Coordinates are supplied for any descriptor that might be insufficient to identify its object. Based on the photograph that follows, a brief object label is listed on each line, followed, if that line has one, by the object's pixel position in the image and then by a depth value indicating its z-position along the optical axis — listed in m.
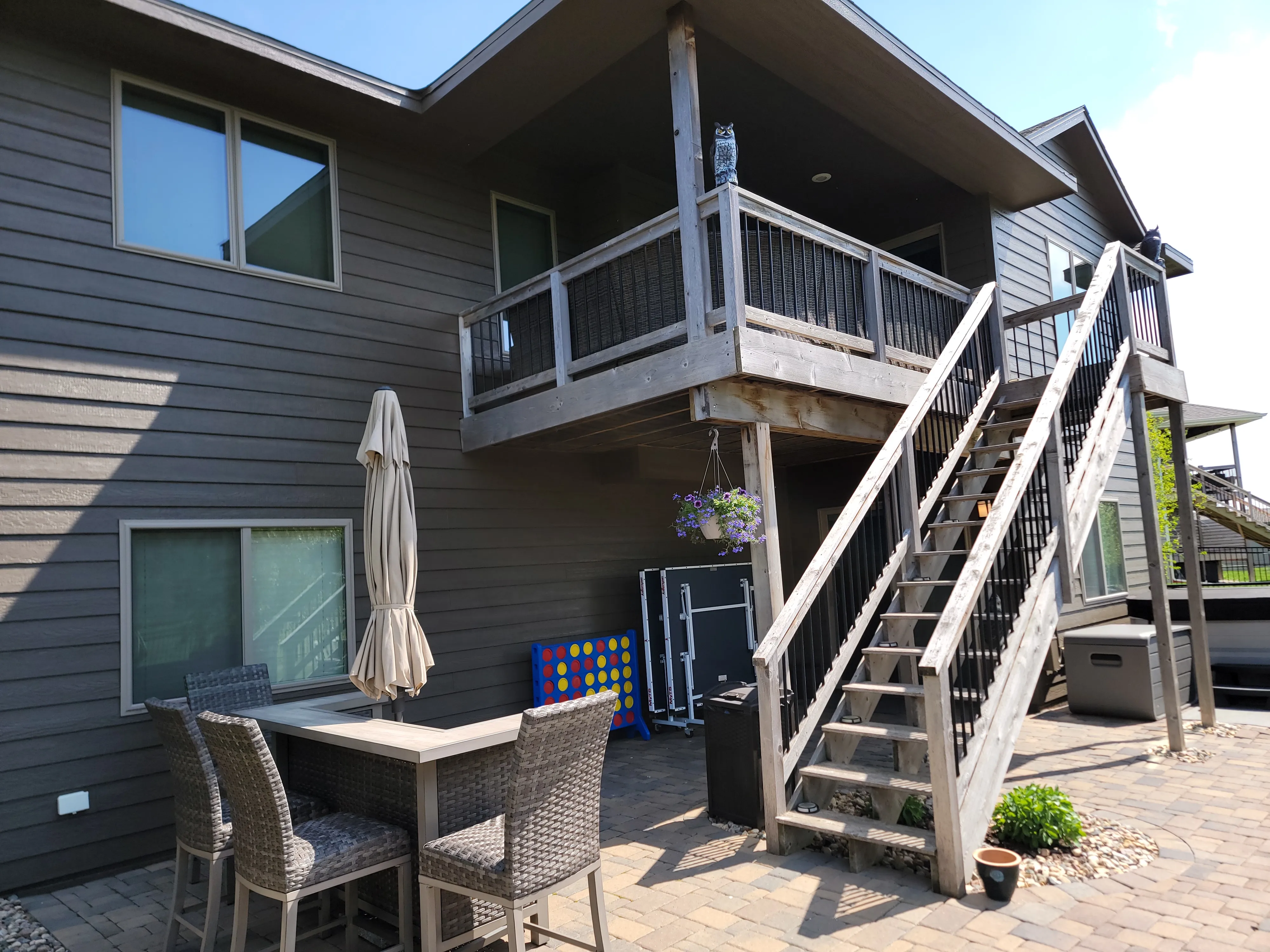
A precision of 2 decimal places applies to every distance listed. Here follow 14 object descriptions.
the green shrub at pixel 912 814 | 4.10
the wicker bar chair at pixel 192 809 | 3.24
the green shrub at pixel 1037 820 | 3.84
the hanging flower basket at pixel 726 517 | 4.89
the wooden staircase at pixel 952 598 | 3.77
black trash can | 4.45
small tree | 13.81
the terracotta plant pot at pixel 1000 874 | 3.35
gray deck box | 6.91
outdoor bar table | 3.11
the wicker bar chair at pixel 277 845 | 2.80
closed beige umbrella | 4.08
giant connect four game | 6.67
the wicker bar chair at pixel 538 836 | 2.74
